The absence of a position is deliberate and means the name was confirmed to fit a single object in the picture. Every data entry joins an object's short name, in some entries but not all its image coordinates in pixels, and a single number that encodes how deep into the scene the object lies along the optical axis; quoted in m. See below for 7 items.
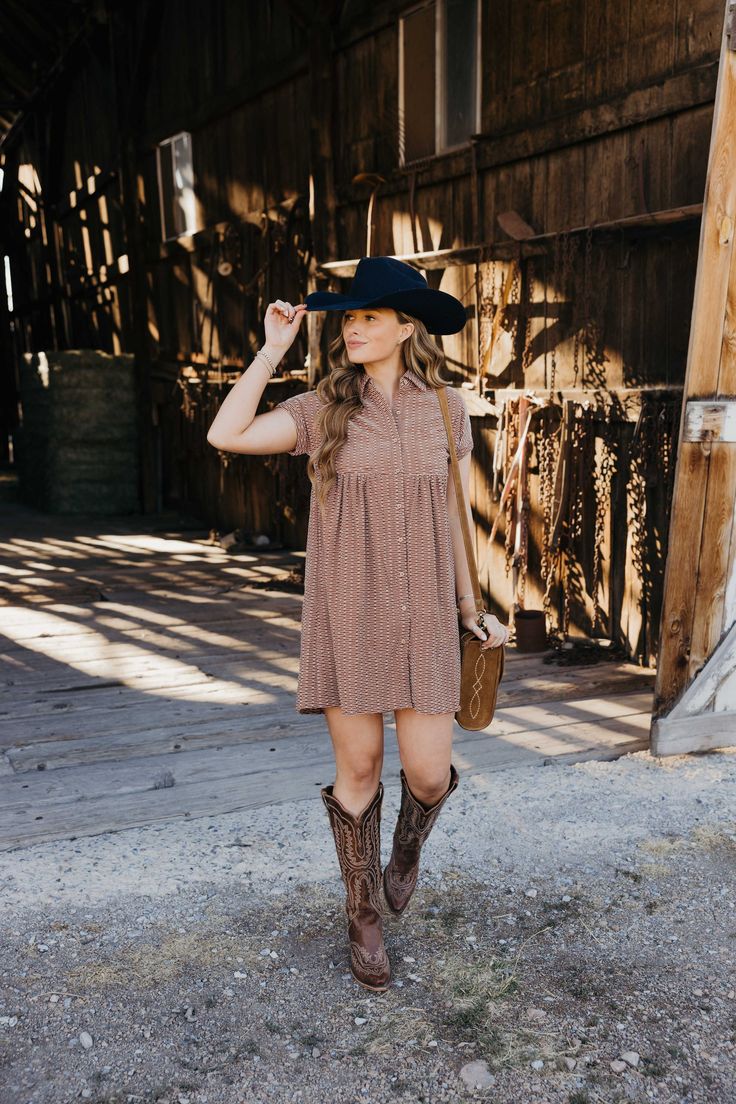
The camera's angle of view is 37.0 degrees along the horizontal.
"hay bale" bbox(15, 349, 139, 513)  12.29
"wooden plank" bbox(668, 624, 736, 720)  4.51
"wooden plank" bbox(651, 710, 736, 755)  4.48
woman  2.70
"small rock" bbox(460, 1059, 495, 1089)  2.43
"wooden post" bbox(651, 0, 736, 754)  4.14
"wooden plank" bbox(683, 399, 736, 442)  4.29
